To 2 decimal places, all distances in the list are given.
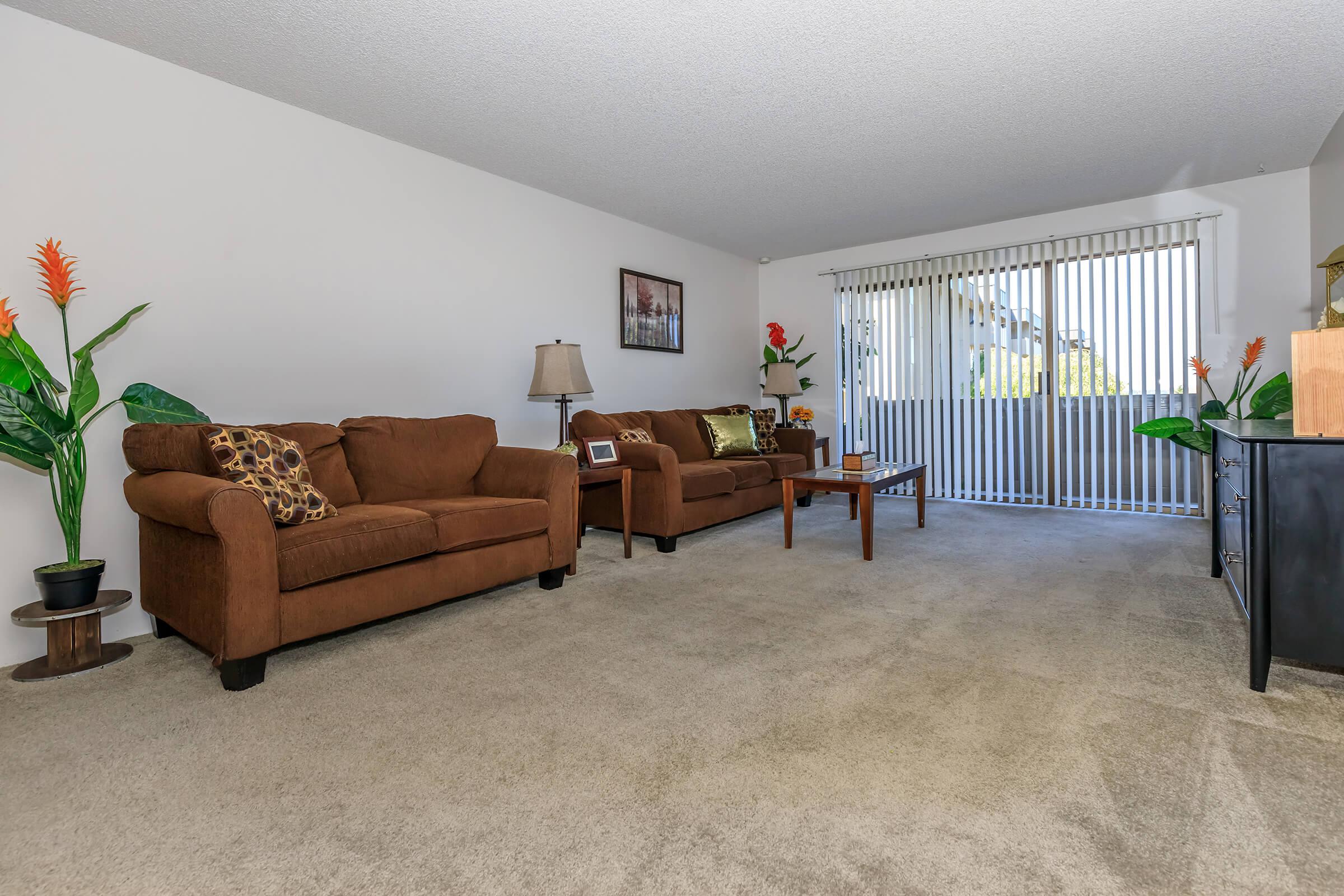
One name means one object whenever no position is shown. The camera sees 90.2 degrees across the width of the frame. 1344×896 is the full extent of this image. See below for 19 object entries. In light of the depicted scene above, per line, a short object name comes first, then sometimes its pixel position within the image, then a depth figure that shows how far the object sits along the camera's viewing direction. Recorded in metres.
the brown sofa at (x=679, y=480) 4.30
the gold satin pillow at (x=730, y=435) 5.57
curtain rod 5.04
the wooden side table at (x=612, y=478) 3.87
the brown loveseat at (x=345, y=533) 2.24
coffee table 3.82
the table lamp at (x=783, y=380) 6.47
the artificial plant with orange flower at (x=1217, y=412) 3.63
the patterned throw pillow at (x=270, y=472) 2.58
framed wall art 5.66
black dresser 1.88
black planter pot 2.35
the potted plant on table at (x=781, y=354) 6.96
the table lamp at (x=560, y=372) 4.27
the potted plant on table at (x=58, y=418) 2.30
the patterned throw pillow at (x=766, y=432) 5.91
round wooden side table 2.36
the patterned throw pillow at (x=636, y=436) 4.72
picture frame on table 4.23
